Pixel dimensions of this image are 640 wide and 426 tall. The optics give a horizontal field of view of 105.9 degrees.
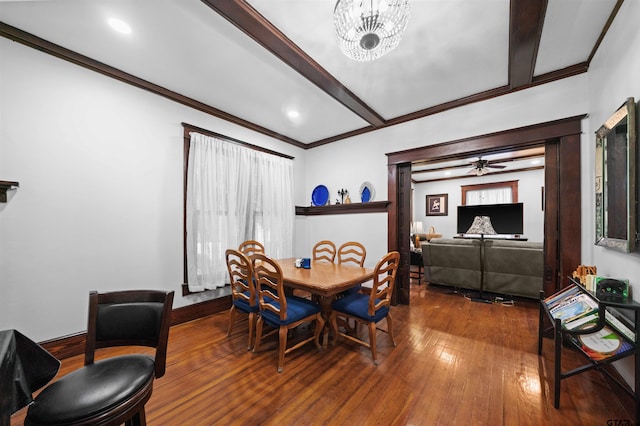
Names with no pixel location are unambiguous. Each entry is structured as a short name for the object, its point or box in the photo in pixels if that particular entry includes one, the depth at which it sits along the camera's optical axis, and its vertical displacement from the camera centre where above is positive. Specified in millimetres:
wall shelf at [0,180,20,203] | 1854 +203
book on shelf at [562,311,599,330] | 1532 -680
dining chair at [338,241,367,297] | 2732 -595
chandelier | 1347 +1116
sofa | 3482 -768
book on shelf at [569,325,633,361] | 1454 -803
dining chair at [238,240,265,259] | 3204 -476
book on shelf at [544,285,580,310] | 1889 -639
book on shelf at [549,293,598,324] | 1624 -644
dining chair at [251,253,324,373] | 1929 -842
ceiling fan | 5047 +1099
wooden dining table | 2004 -584
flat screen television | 4707 +5
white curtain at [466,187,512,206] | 6668 +578
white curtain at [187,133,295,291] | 2963 +141
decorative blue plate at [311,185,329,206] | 4387 +363
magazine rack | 1381 -738
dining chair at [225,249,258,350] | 2174 -783
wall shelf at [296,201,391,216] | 3645 +114
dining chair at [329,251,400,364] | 2014 -833
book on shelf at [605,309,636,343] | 1419 -677
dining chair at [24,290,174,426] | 860 -682
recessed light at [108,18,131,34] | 1830 +1460
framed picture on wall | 7582 +357
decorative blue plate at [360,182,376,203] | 3791 +370
